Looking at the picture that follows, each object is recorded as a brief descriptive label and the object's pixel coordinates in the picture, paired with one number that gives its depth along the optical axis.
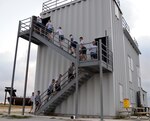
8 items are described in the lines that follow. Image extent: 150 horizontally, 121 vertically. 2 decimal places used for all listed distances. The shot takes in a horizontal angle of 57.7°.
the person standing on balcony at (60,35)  9.91
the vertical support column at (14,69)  9.75
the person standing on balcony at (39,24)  10.09
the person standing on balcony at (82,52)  8.65
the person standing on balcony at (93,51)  8.50
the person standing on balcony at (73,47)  9.37
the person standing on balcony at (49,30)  10.08
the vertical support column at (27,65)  9.27
